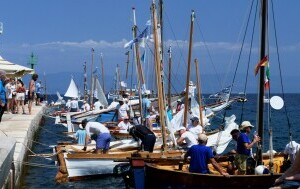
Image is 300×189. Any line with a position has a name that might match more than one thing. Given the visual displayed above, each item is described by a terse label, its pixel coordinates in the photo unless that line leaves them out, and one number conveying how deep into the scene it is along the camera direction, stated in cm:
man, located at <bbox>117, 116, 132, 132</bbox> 2561
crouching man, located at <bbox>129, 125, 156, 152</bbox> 1759
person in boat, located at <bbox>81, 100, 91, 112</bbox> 4822
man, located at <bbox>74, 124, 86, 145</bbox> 2069
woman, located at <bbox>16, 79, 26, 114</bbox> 2778
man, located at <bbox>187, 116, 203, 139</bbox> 1912
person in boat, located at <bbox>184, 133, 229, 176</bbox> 1261
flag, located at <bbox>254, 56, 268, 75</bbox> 1370
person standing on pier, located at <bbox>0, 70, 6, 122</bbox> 1792
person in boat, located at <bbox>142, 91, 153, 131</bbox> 2554
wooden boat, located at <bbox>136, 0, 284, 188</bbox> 1259
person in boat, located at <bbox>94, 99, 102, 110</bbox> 4112
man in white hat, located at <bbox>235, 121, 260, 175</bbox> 1339
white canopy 2353
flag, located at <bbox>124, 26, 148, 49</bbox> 2012
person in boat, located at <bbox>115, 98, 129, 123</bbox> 2753
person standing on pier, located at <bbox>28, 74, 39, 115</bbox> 2752
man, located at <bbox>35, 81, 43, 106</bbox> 4236
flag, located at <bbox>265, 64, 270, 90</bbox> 1385
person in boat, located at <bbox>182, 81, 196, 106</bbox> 3320
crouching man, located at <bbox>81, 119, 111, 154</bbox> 1765
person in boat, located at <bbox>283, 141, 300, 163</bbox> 1406
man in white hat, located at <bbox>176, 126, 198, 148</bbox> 1728
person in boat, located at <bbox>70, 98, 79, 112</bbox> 5055
